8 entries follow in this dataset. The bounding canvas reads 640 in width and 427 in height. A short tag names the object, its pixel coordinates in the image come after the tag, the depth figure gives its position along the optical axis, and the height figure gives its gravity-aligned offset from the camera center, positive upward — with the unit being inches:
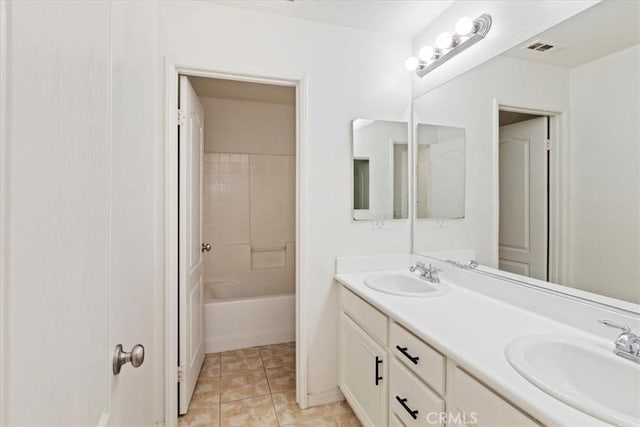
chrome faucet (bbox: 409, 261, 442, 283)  70.8 -13.4
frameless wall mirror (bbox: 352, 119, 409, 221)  79.7 +12.2
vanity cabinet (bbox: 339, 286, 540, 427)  35.6 -25.1
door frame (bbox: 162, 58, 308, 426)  67.3 +2.4
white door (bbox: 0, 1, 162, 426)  13.4 -0.2
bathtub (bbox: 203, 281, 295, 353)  104.1 -37.7
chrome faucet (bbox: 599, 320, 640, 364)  35.4 -15.4
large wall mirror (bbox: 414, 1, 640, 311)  42.0 +10.0
